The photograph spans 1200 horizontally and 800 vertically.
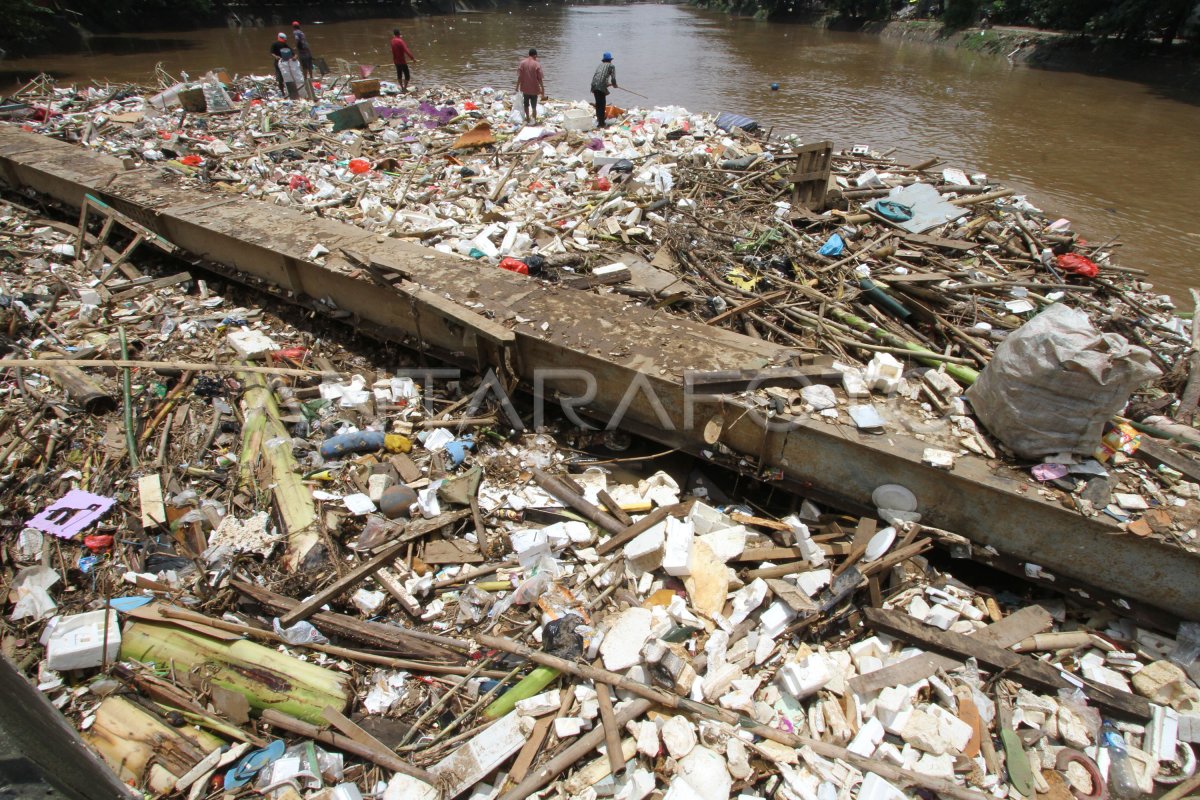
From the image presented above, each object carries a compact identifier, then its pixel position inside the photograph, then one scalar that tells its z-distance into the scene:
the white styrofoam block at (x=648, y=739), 2.79
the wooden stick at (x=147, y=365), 4.51
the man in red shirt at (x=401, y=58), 14.95
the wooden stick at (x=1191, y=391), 4.68
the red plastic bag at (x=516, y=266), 6.04
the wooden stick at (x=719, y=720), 2.67
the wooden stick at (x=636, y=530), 3.79
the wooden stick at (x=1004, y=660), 3.03
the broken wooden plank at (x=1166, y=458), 3.43
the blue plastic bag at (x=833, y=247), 6.46
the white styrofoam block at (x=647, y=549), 3.56
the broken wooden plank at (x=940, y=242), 6.62
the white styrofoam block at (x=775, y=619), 3.27
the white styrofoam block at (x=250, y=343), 5.58
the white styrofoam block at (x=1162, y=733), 2.87
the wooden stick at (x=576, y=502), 3.98
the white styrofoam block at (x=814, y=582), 3.42
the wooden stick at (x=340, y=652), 3.22
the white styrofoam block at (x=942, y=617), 3.33
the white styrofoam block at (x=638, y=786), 2.65
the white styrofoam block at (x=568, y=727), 2.90
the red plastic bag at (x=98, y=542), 3.83
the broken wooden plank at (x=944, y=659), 3.04
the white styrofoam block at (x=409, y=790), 2.72
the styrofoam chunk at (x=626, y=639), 3.08
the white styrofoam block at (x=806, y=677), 2.95
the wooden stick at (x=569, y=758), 2.69
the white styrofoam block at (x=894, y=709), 2.86
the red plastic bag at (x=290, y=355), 5.62
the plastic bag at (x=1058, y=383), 3.03
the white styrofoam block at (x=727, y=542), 3.66
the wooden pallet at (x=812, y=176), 7.32
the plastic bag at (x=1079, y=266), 6.39
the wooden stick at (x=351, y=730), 2.91
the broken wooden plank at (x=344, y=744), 2.79
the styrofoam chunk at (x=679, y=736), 2.78
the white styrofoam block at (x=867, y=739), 2.81
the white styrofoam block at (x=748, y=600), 3.34
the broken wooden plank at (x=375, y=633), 3.30
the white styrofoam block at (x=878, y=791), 2.59
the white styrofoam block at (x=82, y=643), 3.13
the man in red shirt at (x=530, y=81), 12.02
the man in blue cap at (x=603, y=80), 11.64
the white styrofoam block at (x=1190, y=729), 2.91
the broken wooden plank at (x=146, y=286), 6.54
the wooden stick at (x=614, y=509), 4.03
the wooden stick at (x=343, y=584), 3.37
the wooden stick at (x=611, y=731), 2.75
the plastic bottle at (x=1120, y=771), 2.78
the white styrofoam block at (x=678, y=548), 3.48
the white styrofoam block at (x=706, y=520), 3.84
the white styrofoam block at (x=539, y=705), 2.98
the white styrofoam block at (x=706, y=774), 2.64
